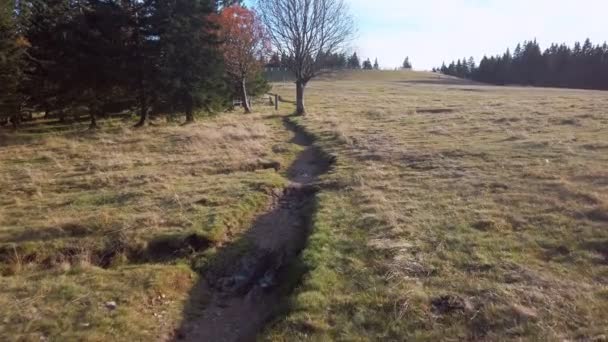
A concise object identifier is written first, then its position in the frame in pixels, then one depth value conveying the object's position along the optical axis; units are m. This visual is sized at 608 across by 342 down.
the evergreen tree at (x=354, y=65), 153.62
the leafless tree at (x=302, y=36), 34.41
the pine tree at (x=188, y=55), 25.98
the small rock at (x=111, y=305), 6.90
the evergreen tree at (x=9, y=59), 20.94
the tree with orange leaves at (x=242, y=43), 36.97
